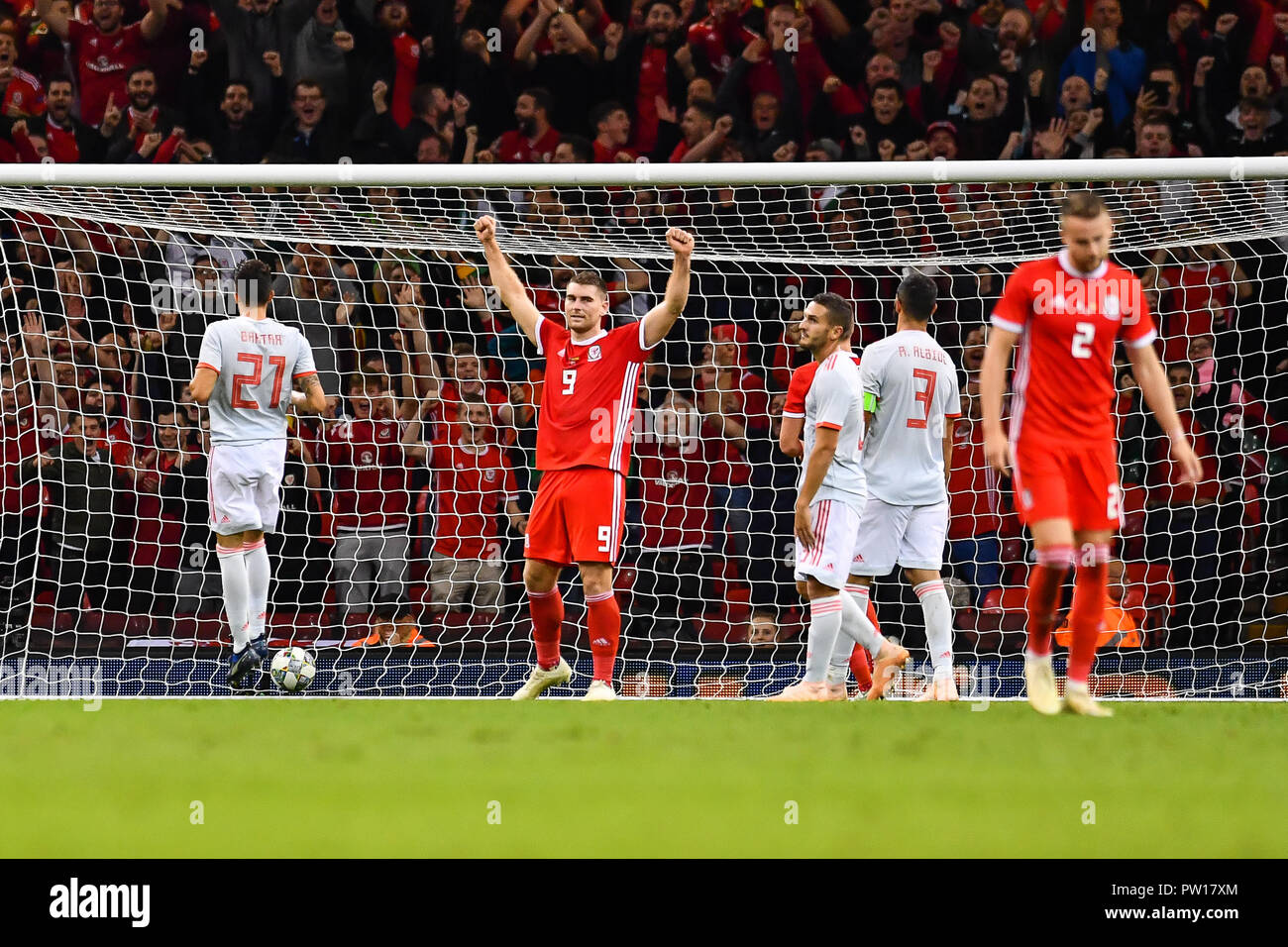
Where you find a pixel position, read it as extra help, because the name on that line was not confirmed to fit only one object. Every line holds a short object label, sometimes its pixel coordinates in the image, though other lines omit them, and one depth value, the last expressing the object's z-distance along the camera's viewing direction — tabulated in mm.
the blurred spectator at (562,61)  20578
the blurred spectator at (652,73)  20359
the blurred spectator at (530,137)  20109
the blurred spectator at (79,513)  16578
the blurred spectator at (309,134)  20250
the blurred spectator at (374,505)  16781
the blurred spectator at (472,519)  16625
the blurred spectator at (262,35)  20734
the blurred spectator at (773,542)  16844
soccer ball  13586
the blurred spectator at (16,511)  17109
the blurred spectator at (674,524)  16906
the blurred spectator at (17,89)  20875
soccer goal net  15687
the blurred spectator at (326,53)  20578
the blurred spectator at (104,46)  20937
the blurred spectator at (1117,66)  19844
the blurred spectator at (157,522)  17047
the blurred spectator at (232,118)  20359
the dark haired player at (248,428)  13609
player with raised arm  12187
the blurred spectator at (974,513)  16594
